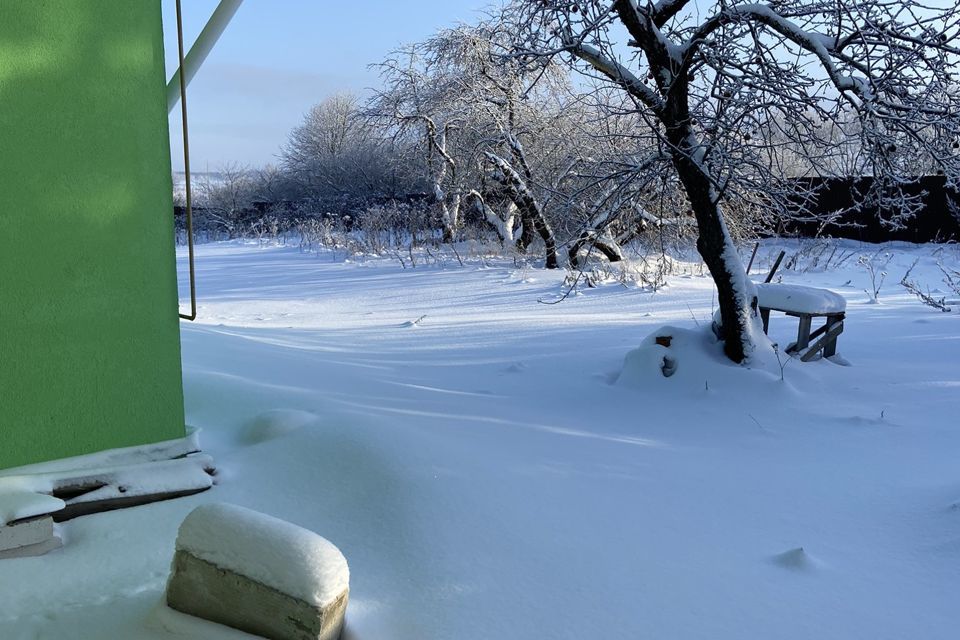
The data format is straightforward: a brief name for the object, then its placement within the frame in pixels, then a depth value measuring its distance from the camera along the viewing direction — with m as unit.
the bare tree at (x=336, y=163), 28.50
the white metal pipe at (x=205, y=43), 2.90
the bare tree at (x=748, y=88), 4.45
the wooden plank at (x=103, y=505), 2.37
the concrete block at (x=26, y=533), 2.14
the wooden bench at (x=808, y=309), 5.54
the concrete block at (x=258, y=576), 1.70
